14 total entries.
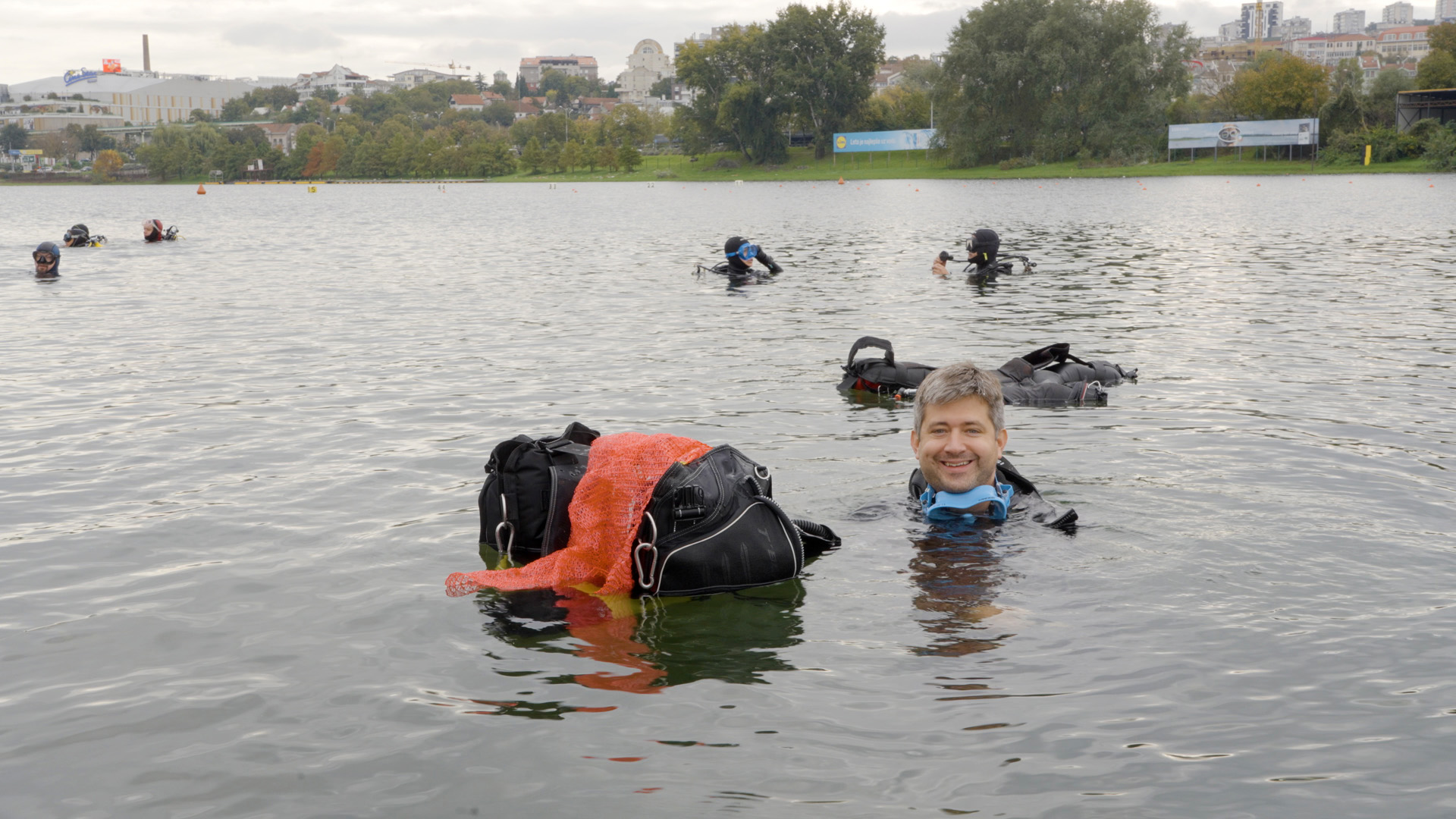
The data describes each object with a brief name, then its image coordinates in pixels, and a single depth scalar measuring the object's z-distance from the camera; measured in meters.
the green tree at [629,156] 137.75
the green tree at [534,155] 146.62
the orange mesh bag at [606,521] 5.64
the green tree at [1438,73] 86.31
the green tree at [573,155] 144.00
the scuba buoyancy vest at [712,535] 5.60
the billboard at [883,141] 111.94
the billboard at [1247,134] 85.81
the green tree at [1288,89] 91.00
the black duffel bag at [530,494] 6.00
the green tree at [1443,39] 89.94
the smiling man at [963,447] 6.31
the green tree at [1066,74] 91.00
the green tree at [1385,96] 85.31
